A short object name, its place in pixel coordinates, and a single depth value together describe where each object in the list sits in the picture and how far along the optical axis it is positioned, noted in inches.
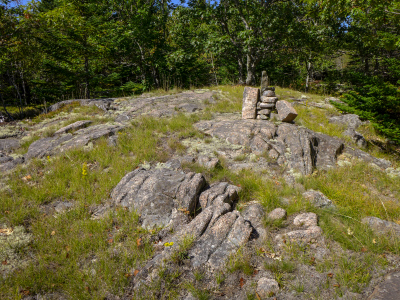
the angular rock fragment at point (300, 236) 151.5
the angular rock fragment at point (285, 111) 320.5
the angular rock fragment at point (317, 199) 187.2
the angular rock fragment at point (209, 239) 136.4
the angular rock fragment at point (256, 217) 160.6
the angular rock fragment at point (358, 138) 336.5
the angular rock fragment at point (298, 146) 256.6
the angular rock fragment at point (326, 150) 273.3
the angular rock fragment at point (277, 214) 171.2
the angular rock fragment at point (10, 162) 257.2
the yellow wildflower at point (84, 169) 225.1
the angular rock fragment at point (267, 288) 119.8
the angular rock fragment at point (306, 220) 165.0
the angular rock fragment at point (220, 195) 183.8
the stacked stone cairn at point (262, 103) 345.2
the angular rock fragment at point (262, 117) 345.7
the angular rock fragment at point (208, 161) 241.9
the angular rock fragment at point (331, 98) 515.2
